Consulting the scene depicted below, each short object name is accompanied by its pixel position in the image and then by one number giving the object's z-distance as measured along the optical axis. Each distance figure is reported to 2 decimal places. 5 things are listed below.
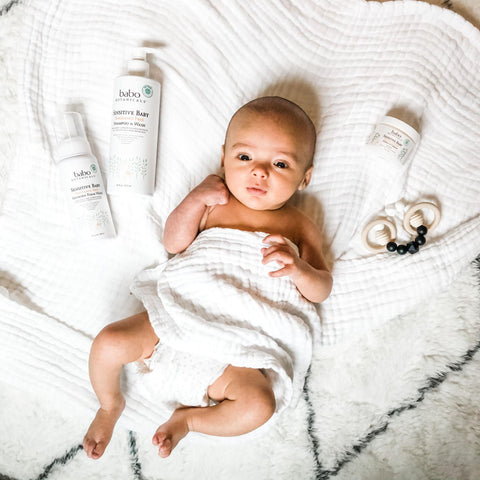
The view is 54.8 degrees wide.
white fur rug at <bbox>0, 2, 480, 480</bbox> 1.22
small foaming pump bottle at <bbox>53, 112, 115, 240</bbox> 1.10
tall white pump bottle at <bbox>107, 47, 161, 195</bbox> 1.10
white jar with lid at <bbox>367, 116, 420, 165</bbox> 1.11
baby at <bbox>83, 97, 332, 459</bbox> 1.01
